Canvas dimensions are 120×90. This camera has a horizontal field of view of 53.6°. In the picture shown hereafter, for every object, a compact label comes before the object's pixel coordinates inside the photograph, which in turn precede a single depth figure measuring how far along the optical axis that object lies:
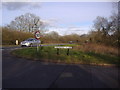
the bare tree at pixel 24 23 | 46.62
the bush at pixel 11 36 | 27.70
